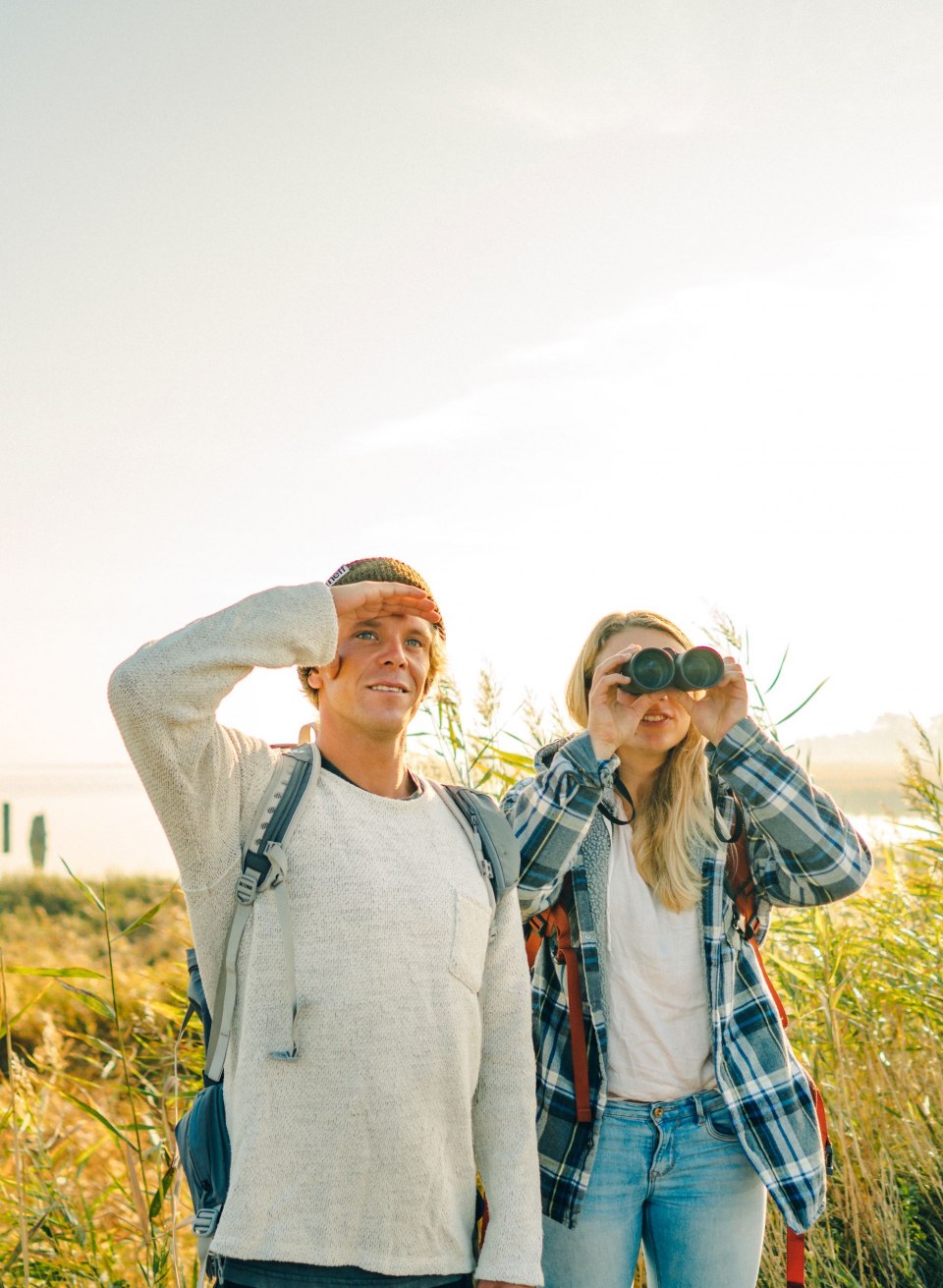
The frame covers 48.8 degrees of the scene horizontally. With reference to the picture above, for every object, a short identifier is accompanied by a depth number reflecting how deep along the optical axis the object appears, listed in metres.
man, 1.55
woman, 1.93
